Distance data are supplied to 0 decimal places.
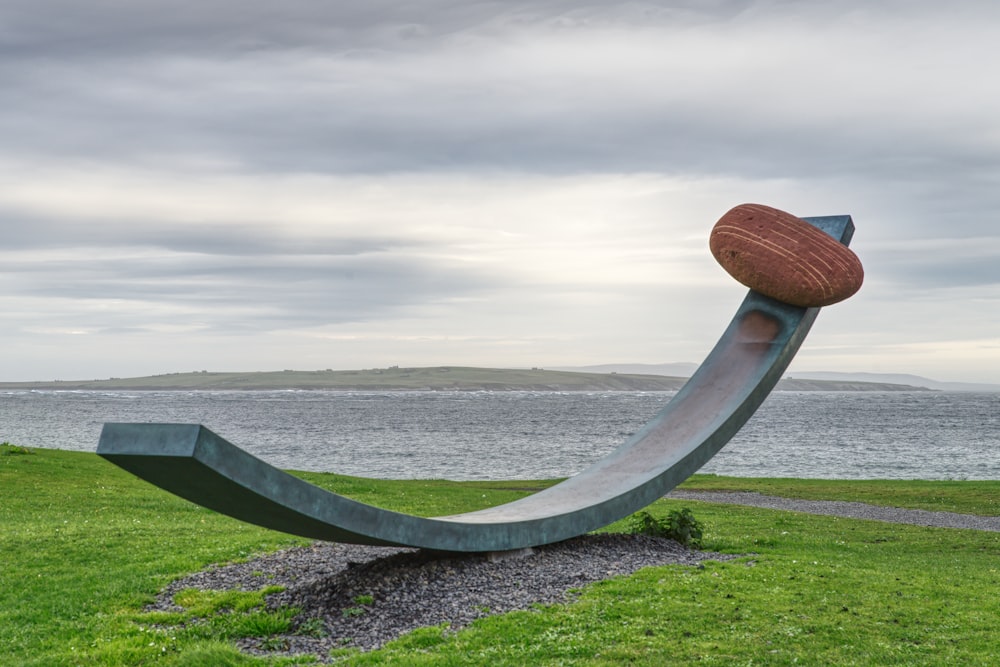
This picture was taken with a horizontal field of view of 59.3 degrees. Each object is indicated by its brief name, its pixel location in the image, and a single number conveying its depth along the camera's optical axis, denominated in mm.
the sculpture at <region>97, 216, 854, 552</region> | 5867
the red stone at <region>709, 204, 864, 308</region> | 11820
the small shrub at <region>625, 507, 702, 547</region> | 11891
